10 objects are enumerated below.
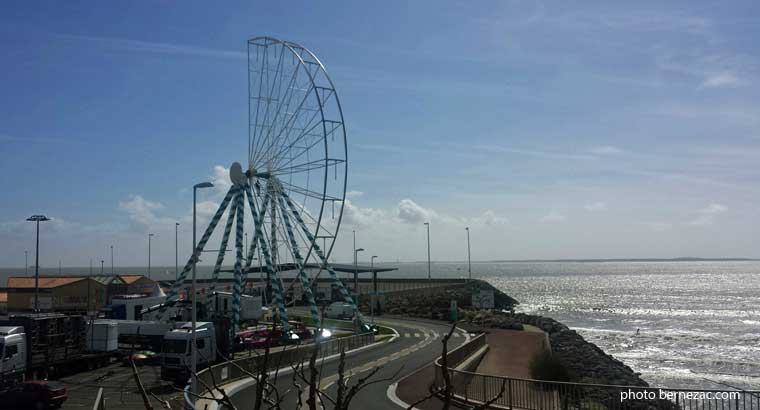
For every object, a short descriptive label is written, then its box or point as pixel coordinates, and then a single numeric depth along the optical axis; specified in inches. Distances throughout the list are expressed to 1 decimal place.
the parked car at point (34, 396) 949.2
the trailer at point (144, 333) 1502.5
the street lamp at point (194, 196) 755.0
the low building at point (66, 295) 2564.0
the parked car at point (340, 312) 2549.2
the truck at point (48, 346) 1155.3
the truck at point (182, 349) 1157.7
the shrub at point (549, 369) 1270.9
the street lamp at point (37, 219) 1827.4
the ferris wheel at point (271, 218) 1563.7
